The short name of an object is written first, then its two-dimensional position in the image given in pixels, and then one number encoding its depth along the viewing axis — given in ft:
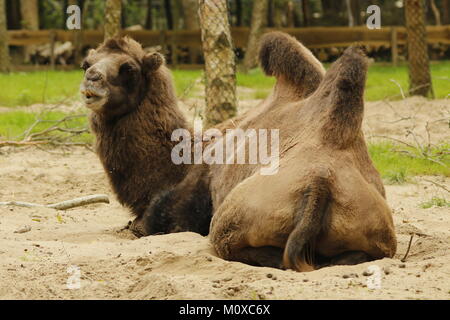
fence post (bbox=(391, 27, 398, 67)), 89.82
